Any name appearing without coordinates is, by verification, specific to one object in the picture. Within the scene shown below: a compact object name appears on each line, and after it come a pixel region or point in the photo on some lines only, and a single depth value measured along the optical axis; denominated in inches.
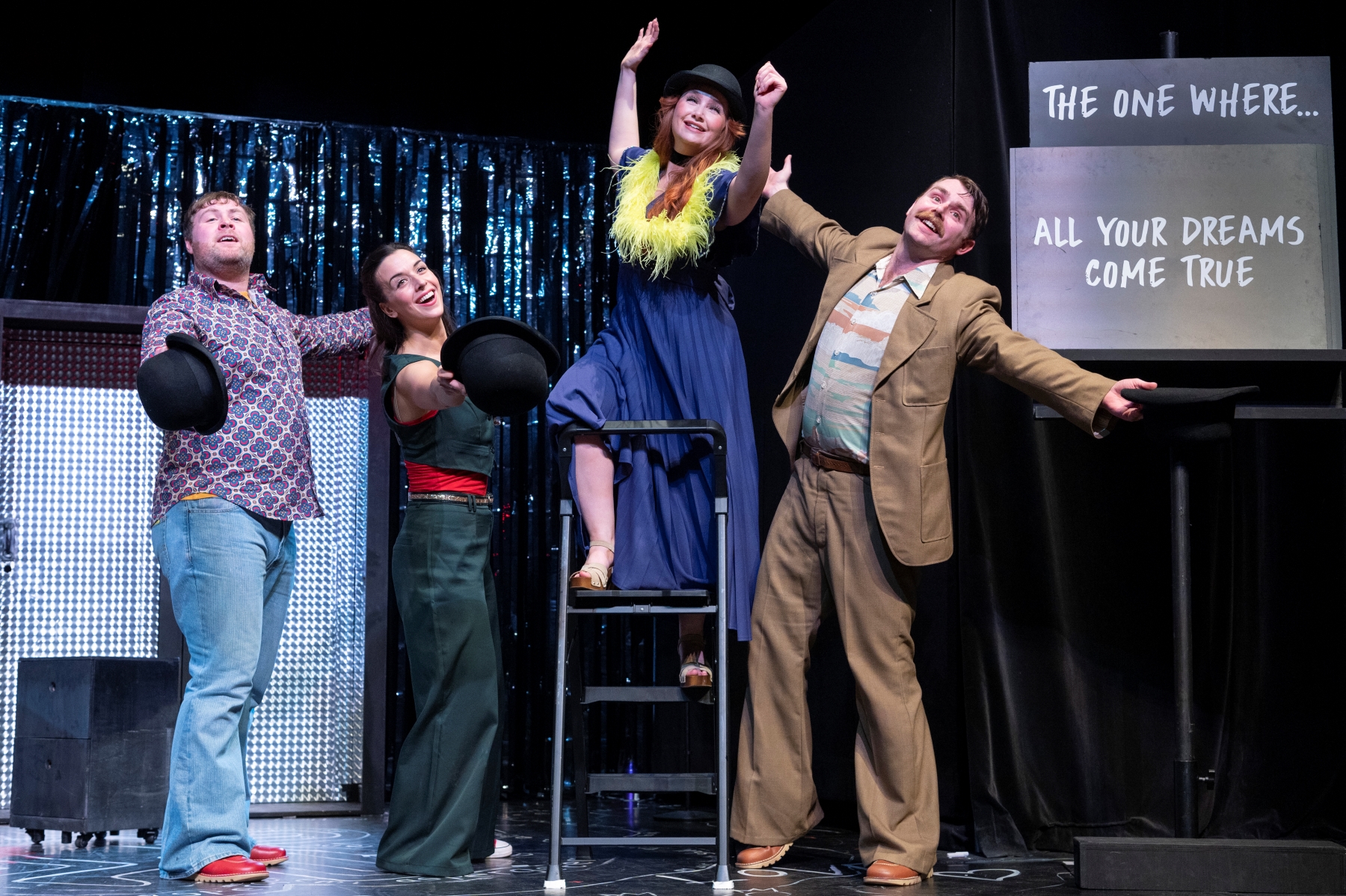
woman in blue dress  128.6
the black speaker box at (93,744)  146.9
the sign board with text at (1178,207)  129.1
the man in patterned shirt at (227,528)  120.3
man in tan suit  124.6
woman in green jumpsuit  125.4
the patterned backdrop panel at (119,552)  173.3
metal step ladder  116.1
